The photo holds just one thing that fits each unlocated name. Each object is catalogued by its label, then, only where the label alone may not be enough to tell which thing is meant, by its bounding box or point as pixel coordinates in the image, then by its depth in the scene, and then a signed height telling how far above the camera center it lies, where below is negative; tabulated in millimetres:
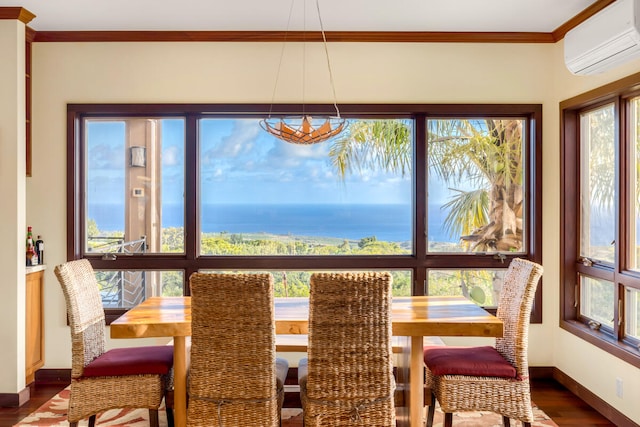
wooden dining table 2545 -571
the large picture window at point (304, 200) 4008 +111
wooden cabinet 3687 -796
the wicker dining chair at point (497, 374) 2660 -863
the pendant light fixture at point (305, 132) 2654 +436
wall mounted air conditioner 2727 +1012
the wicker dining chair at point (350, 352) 2283 -642
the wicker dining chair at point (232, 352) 2309 -642
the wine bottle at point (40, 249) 3885 -253
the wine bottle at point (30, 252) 3770 -269
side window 3186 -42
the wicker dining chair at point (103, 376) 2688 -865
